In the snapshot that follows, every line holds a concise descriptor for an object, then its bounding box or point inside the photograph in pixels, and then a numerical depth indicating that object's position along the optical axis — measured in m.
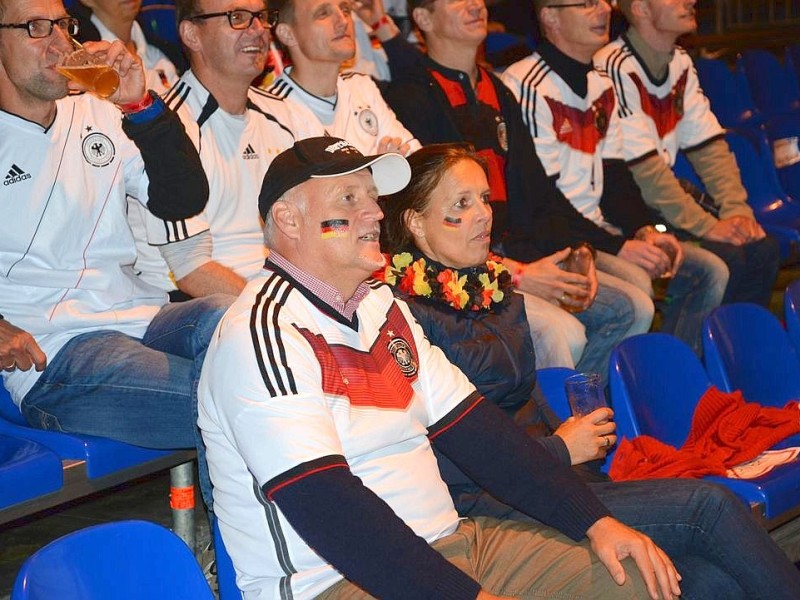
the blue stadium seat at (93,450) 5.96
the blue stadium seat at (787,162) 12.41
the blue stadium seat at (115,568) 3.72
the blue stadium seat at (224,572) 4.59
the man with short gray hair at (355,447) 4.14
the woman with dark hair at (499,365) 4.96
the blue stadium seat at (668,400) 6.12
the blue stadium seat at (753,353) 7.19
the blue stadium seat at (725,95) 13.00
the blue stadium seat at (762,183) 11.87
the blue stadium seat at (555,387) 6.35
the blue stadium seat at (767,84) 13.93
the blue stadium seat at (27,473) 5.55
